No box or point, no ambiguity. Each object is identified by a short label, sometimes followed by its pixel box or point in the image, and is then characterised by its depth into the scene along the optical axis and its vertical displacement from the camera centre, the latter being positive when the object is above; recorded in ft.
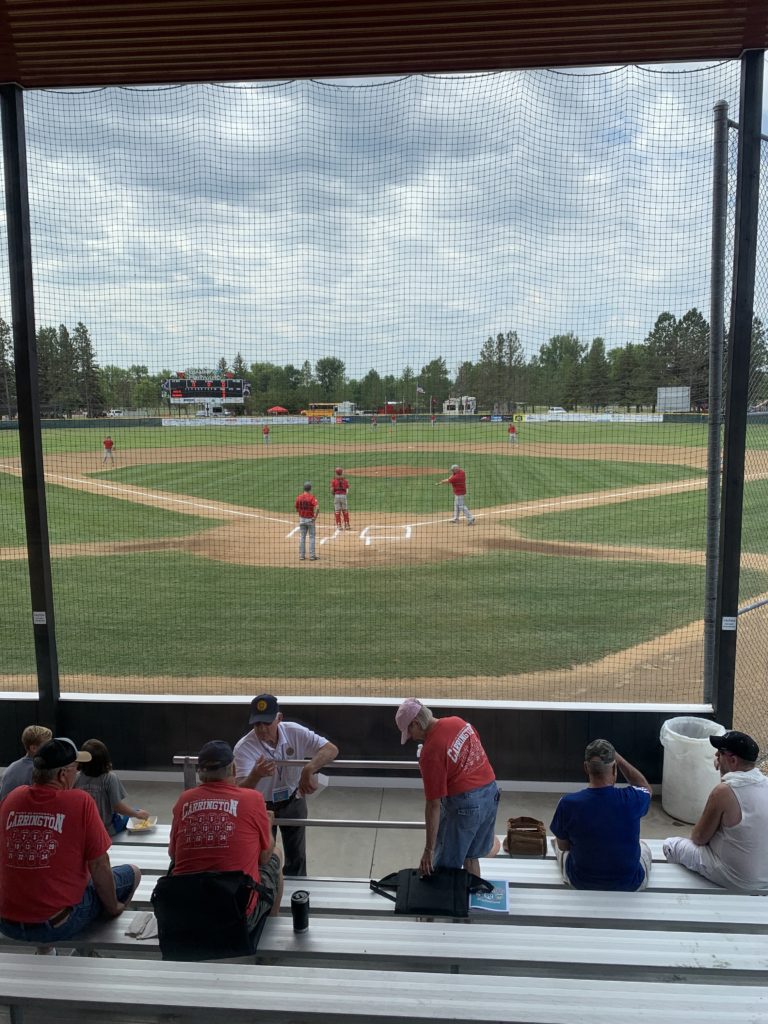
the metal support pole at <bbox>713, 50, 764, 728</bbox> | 16.21 +0.64
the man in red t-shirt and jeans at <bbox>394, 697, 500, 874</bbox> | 10.77 -5.47
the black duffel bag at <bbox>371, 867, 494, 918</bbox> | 9.57 -6.40
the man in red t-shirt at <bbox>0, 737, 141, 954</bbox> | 8.70 -5.25
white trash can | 16.26 -7.90
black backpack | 7.89 -5.35
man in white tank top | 10.61 -5.88
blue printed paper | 9.56 -6.38
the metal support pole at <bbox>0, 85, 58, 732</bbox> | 17.19 +0.46
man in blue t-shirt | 10.24 -5.75
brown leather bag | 13.04 -7.57
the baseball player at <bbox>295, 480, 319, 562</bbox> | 45.73 -5.73
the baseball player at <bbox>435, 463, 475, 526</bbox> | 54.75 -5.29
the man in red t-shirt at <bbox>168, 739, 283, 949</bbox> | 8.61 -4.95
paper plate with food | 14.02 -8.17
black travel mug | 8.43 -5.65
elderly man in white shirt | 12.26 -5.87
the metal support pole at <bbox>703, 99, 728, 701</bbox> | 17.02 +1.22
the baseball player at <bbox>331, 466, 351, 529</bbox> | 53.57 -5.43
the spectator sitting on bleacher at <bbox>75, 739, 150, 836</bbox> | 12.77 -6.39
